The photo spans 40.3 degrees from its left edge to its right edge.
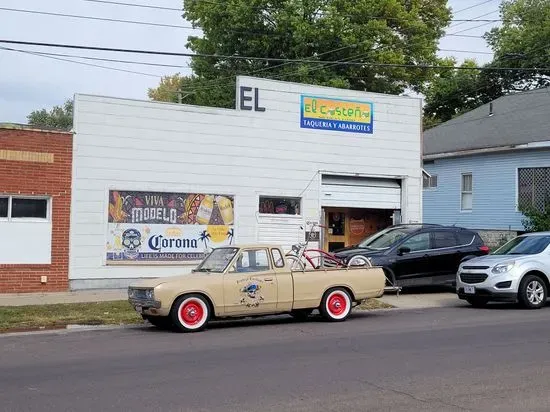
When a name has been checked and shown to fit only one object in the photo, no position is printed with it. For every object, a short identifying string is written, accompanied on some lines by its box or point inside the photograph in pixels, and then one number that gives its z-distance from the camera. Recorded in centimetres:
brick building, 1727
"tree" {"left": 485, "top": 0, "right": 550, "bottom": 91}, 4412
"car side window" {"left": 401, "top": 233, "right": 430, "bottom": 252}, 1884
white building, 1836
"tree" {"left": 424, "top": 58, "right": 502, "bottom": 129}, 4581
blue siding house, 2825
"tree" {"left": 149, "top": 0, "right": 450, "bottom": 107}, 3659
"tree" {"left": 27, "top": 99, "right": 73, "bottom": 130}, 6147
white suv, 1598
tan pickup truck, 1267
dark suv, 1839
